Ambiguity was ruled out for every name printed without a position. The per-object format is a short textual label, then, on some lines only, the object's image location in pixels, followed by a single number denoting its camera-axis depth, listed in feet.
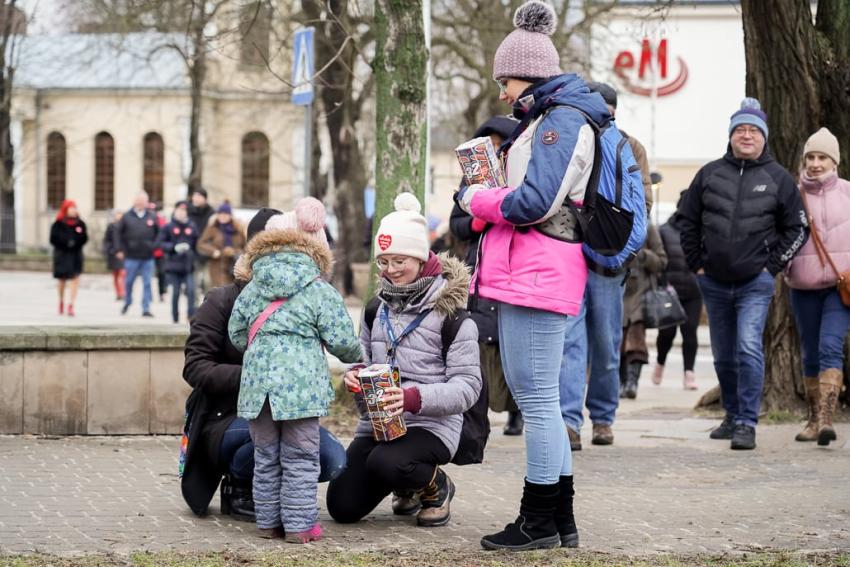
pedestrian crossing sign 62.85
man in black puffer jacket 49.83
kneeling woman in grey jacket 35.15
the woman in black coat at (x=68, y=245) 126.64
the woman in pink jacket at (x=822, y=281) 50.64
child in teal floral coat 33.82
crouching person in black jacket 36.80
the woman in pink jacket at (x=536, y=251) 31.79
